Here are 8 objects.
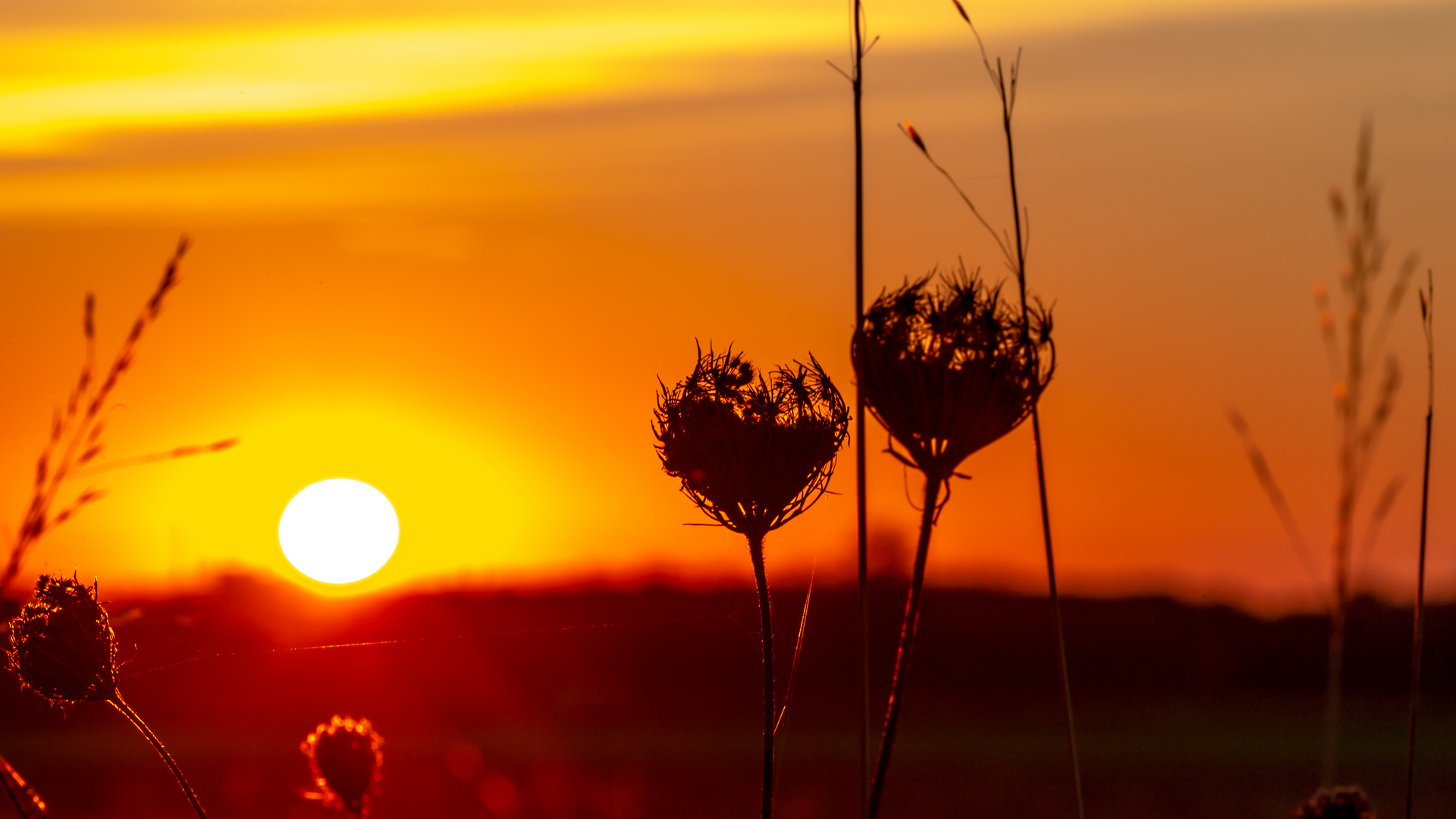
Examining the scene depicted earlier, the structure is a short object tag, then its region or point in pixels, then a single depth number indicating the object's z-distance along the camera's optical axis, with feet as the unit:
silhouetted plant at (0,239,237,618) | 15.66
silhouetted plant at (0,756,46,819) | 18.04
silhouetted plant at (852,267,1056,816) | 22.09
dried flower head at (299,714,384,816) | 33.24
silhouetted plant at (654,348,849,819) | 27.12
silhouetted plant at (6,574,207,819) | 27.04
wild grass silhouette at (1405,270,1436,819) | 24.35
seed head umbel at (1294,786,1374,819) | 21.79
